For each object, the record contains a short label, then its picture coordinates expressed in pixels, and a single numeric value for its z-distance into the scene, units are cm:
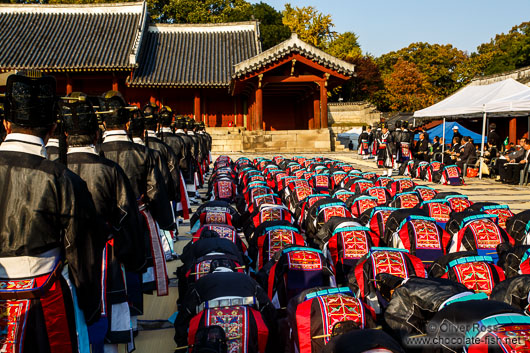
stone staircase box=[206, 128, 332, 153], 2338
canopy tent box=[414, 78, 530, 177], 1374
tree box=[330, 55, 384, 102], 4186
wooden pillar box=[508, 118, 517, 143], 2223
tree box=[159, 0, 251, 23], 4216
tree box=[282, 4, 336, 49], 4400
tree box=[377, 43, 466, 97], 4334
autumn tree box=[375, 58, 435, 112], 4097
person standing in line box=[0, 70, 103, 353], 248
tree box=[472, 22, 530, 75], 4003
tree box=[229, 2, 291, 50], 4316
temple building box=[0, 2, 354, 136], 2402
